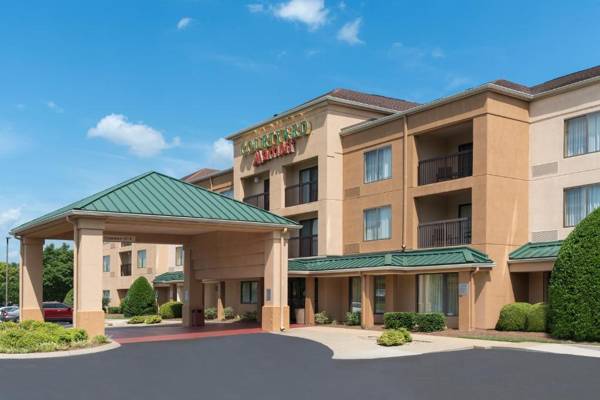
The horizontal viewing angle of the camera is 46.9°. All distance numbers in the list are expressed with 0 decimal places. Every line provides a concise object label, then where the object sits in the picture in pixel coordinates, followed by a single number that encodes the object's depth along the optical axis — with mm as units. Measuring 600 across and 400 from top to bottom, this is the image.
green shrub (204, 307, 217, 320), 43375
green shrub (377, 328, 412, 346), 21828
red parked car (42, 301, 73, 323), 42881
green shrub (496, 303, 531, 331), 25641
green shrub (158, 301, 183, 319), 45594
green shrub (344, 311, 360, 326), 31391
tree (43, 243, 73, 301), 73062
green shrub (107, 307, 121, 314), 58947
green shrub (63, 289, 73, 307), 60916
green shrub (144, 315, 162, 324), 38656
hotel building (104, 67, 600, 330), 26859
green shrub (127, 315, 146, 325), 39750
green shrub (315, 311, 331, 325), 33094
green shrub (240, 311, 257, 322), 36688
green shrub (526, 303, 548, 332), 24859
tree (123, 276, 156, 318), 50750
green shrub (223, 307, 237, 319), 40969
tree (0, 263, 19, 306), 81238
